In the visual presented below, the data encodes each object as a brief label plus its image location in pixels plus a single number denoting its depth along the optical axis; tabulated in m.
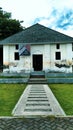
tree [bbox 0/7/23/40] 15.23
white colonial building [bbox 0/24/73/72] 11.58
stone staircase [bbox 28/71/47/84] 8.40
